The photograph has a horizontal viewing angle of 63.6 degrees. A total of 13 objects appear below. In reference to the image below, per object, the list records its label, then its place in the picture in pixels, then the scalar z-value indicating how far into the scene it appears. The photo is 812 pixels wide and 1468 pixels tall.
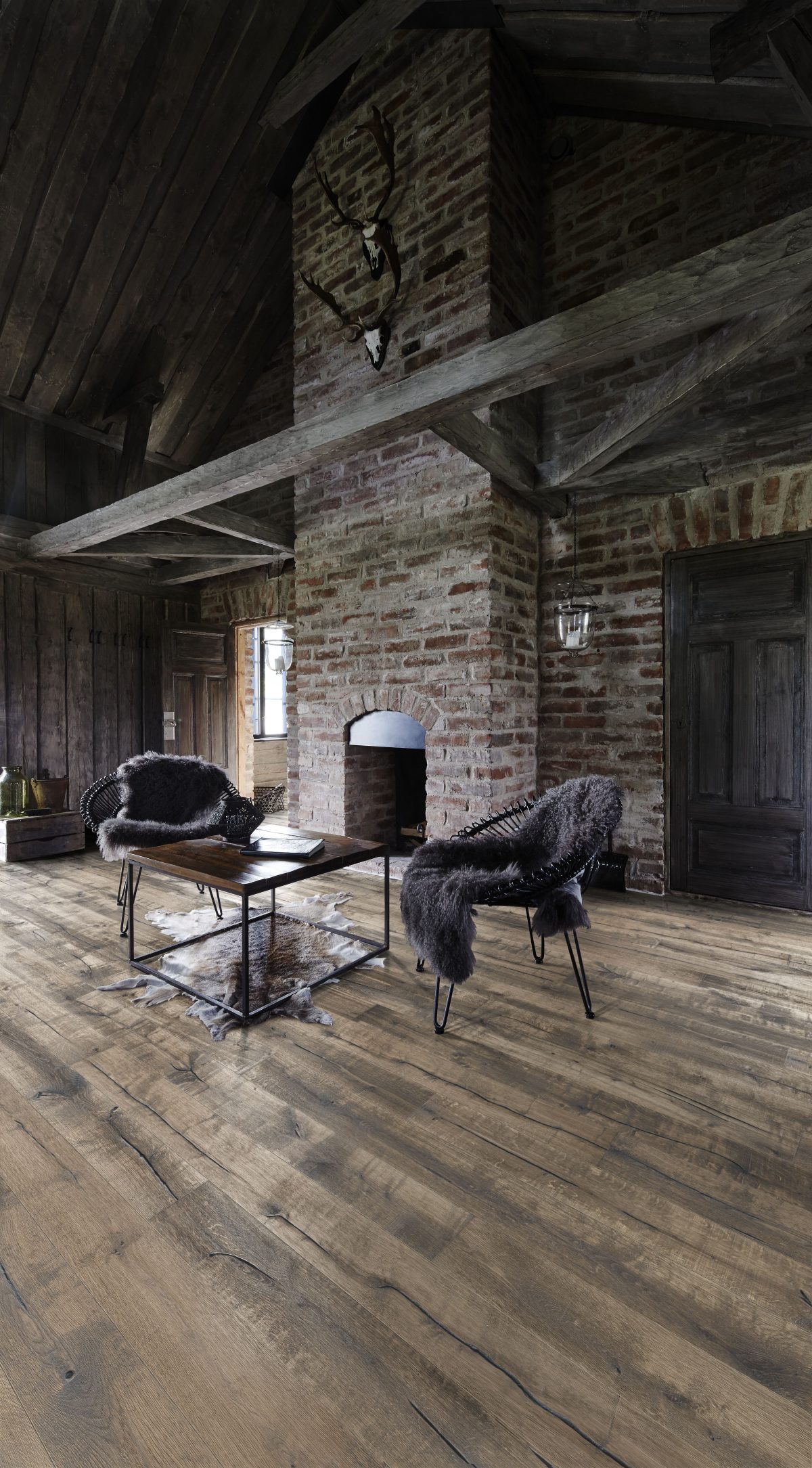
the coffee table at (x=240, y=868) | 2.30
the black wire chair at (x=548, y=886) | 2.22
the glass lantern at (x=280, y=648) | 5.97
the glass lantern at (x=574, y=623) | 3.53
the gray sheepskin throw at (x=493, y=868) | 2.21
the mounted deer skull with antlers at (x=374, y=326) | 3.92
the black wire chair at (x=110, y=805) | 3.49
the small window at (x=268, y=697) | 8.10
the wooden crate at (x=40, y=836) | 4.68
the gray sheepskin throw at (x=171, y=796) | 3.46
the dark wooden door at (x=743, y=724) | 3.45
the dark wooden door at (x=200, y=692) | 6.01
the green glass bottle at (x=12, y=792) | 4.85
